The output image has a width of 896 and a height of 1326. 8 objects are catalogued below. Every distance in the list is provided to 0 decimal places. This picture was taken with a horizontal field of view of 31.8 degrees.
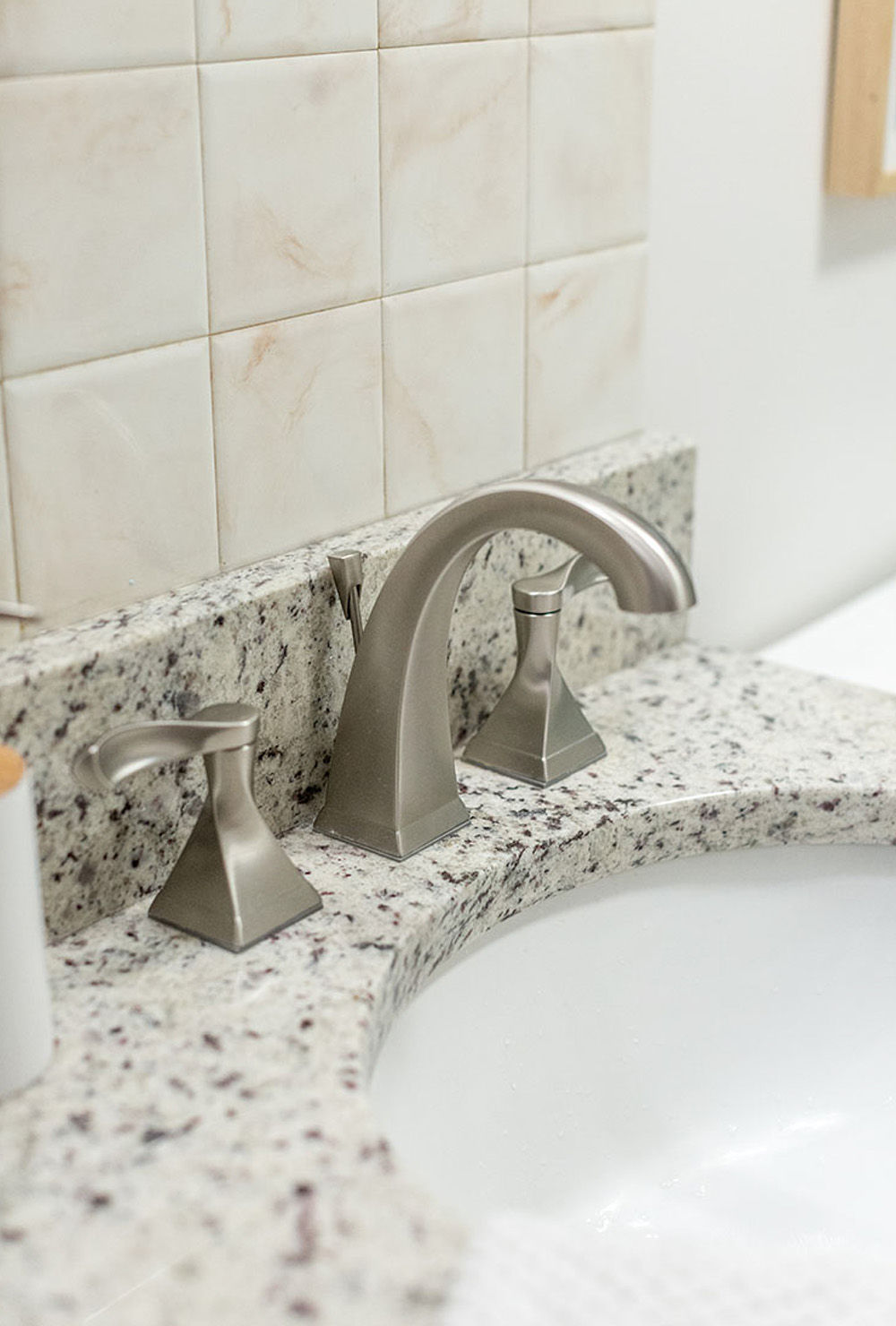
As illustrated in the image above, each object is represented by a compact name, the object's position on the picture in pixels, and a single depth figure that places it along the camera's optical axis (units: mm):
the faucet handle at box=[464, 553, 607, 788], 976
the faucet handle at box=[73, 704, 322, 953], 764
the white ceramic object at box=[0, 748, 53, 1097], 661
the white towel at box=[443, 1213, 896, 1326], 569
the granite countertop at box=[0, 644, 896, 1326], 588
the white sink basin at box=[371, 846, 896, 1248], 877
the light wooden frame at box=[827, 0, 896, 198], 1269
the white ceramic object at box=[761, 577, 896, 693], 1310
